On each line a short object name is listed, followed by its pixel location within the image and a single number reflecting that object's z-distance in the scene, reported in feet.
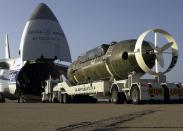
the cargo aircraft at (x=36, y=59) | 102.85
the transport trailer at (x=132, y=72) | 56.47
